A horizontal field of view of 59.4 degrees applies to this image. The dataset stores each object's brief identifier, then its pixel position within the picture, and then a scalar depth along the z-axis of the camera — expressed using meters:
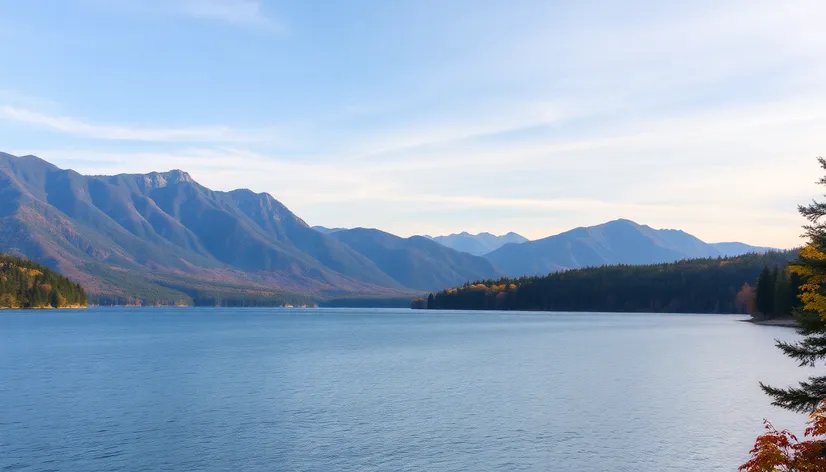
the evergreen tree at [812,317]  32.06
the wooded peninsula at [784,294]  179.76
